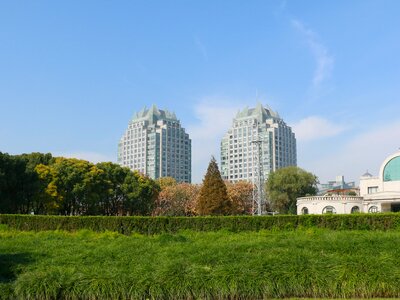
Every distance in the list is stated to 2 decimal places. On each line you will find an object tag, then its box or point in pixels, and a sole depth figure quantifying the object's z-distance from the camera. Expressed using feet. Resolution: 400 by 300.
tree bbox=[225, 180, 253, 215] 241.96
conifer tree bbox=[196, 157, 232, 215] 185.78
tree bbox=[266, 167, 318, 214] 223.30
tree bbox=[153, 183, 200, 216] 242.58
